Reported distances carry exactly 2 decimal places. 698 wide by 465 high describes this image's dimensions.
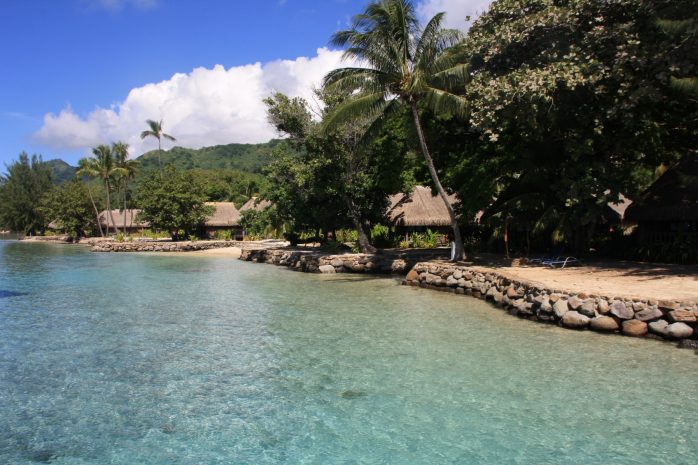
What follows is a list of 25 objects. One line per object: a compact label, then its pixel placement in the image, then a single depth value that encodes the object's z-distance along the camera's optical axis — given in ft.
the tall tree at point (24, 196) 252.01
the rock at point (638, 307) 34.09
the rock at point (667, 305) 32.81
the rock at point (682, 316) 32.12
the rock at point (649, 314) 33.32
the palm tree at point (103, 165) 183.65
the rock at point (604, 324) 34.91
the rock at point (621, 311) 34.42
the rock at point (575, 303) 37.11
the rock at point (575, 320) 36.27
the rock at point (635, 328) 33.71
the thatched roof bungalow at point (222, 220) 166.30
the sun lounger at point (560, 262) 54.80
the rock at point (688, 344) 30.86
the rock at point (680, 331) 31.96
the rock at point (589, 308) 36.09
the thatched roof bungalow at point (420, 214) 99.60
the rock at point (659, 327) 32.70
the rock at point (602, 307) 35.55
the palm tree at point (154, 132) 176.86
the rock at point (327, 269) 78.89
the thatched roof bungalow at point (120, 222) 203.64
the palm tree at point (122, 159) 186.50
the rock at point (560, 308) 37.73
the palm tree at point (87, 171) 184.52
